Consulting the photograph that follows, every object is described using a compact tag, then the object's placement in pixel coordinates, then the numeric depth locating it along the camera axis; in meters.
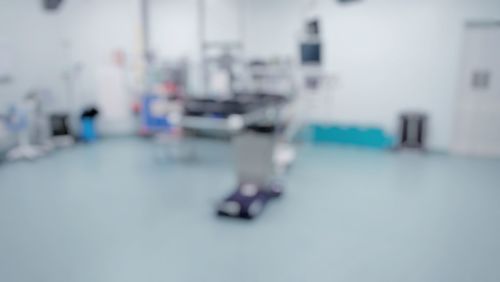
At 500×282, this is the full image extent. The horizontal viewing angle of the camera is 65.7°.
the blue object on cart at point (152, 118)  6.65
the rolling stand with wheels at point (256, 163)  4.19
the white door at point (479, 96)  5.68
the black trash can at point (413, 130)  6.09
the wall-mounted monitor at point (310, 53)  6.21
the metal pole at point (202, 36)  6.92
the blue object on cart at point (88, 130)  6.70
